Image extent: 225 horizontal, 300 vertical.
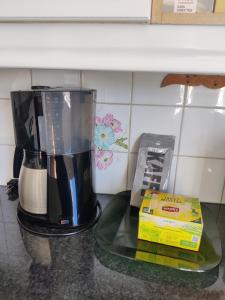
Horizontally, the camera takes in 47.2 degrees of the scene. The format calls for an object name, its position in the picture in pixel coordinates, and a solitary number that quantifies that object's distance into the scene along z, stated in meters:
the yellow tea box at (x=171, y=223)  0.57
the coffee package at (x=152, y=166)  0.73
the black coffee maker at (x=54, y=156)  0.58
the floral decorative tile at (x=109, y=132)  0.77
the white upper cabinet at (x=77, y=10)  0.41
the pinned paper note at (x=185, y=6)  0.41
